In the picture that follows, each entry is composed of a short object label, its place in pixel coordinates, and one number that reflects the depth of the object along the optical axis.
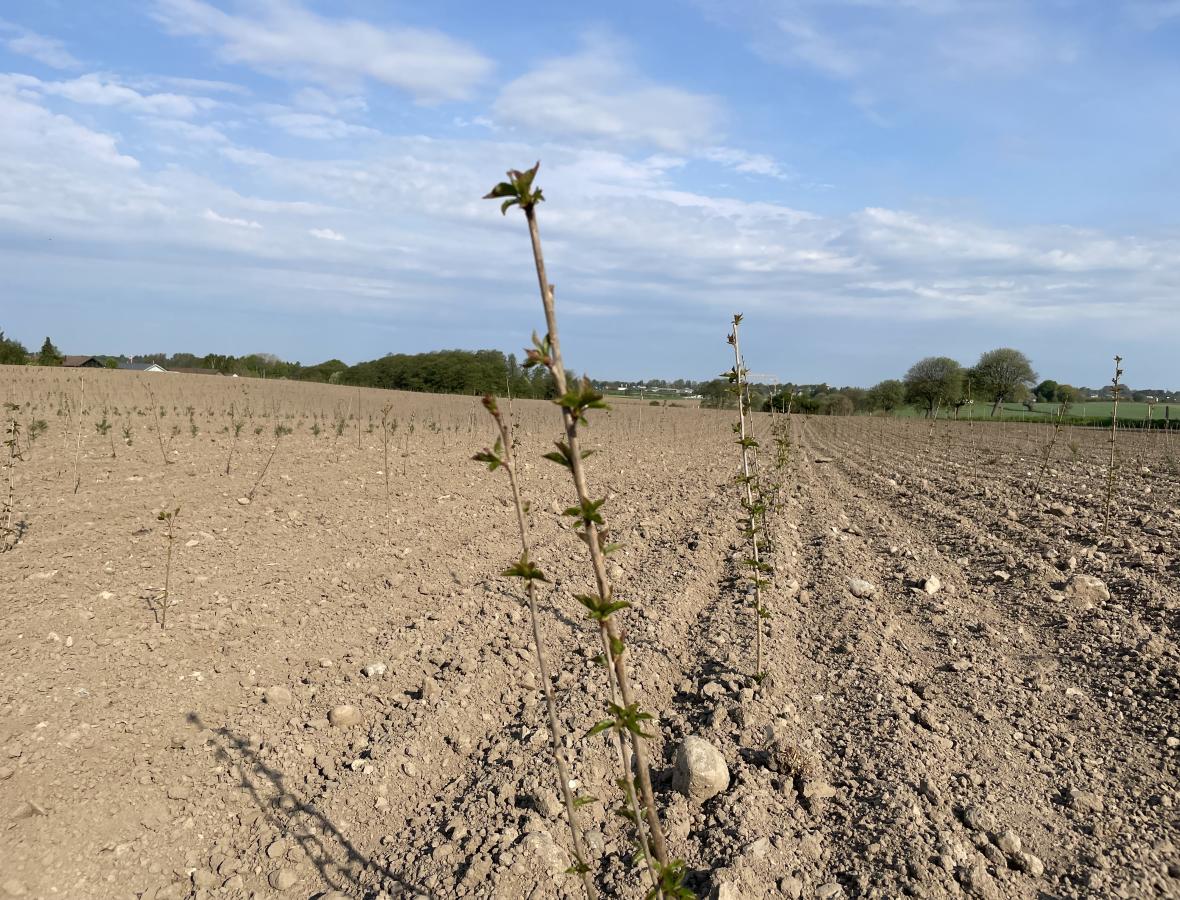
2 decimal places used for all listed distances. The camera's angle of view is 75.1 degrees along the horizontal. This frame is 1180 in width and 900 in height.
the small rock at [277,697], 3.69
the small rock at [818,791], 2.97
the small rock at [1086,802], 2.90
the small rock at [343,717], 3.57
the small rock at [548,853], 2.62
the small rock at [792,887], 2.47
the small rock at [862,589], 5.50
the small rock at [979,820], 2.74
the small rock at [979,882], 2.45
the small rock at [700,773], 2.97
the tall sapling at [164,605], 4.34
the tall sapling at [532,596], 1.61
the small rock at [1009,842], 2.63
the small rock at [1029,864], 2.57
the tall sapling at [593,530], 1.48
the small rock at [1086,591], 5.25
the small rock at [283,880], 2.65
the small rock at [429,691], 3.74
